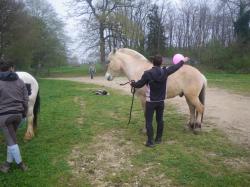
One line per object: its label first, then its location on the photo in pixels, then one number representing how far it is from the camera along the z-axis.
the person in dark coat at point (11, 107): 3.28
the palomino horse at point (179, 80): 4.85
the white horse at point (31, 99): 4.59
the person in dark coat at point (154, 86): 4.06
